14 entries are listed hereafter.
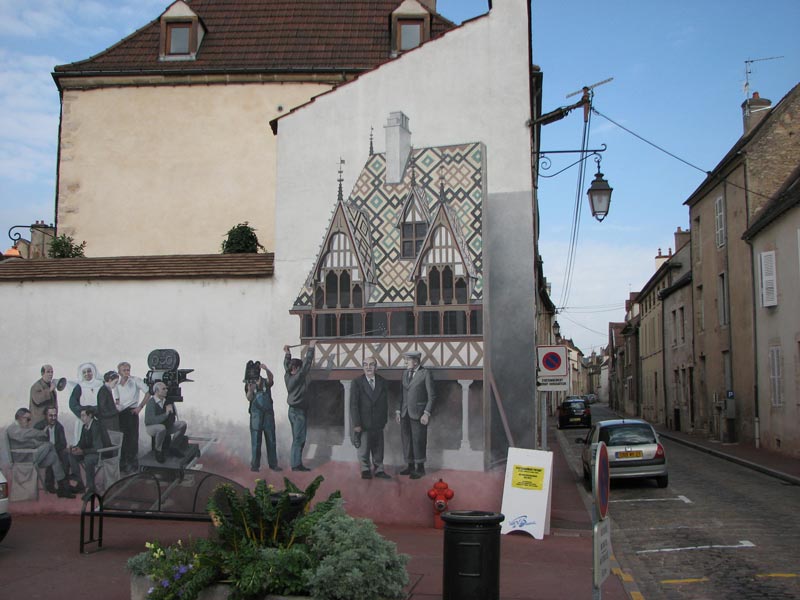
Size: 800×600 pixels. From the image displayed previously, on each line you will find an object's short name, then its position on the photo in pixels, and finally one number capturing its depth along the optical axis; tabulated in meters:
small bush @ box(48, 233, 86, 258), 17.52
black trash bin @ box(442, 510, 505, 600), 6.88
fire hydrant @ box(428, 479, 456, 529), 11.37
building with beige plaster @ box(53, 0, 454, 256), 21.11
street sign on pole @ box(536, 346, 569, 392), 12.50
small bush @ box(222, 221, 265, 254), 16.14
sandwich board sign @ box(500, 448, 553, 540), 11.26
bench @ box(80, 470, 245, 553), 10.03
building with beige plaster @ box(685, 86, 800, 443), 27.09
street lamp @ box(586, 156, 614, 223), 12.98
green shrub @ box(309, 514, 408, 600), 6.40
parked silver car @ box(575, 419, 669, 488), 17.44
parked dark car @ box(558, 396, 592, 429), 43.06
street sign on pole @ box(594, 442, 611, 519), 5.92
